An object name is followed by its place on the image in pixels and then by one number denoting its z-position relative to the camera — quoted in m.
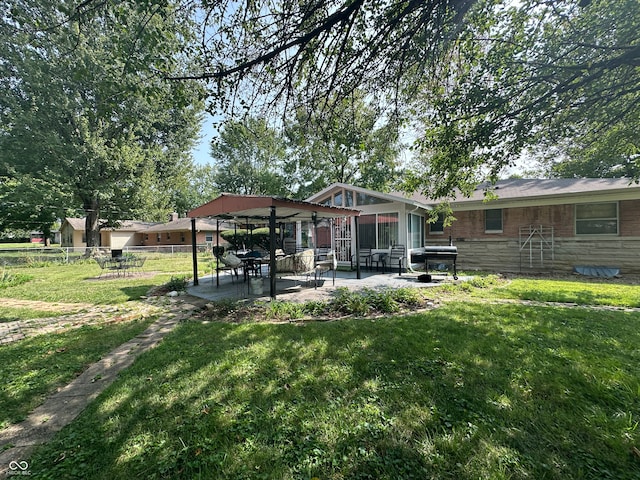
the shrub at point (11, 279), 9.61
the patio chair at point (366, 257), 12.44
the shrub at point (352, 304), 5.68
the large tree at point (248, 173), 27.14
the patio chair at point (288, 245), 12.95
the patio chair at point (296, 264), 7.87
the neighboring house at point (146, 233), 35.69
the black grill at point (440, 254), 9.54
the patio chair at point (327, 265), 8.50
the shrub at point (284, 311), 5.48
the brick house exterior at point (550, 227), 10.84
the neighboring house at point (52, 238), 57.22
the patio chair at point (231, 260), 8.66
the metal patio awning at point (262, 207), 6.55
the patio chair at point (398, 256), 11.51
